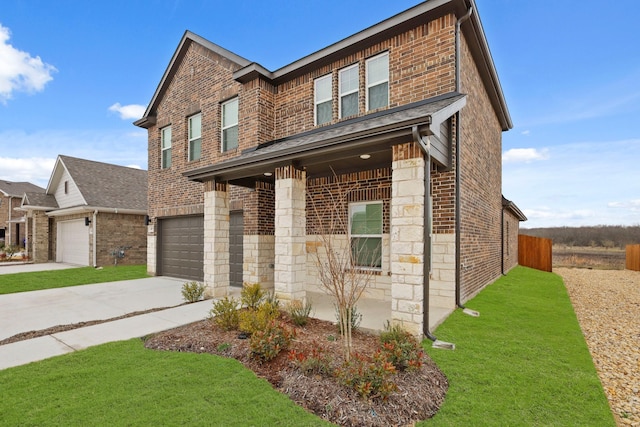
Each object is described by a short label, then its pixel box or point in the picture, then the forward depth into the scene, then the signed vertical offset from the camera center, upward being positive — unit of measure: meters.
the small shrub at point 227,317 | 5.41 -1.87
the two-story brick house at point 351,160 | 5.21 +1.23
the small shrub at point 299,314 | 5.73 -1.94
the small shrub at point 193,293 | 7.83 -2.08
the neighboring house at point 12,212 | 24.71 +0.12
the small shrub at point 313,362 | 3.63 -1.81
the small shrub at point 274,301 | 5.95 -1.80
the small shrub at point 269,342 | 4.15 -1.79
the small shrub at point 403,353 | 3.76 -1.78
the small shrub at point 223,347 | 4.61 -2.06
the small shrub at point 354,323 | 5.19 -1.93
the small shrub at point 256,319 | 4.79 -1.75
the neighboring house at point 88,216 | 15.88 -0.12
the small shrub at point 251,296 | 6.59 -1.82
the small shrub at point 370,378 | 3.16 -1.77
